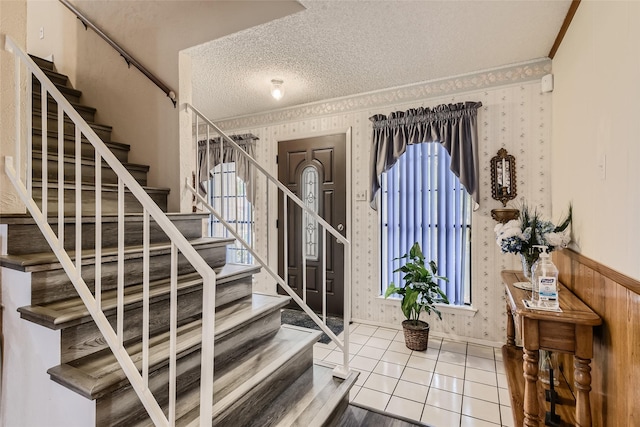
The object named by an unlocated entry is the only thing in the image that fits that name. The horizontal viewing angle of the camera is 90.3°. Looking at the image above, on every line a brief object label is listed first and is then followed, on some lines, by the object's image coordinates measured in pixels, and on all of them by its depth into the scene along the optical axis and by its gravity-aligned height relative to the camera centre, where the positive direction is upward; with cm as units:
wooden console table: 153 -64
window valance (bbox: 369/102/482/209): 303 +79
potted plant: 292 -76
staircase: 133 -59
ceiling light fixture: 322 +130
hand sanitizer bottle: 166 -38
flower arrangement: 193 -15
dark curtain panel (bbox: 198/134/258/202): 420 +79
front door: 375 +8
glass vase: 203 -30
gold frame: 292 +34
